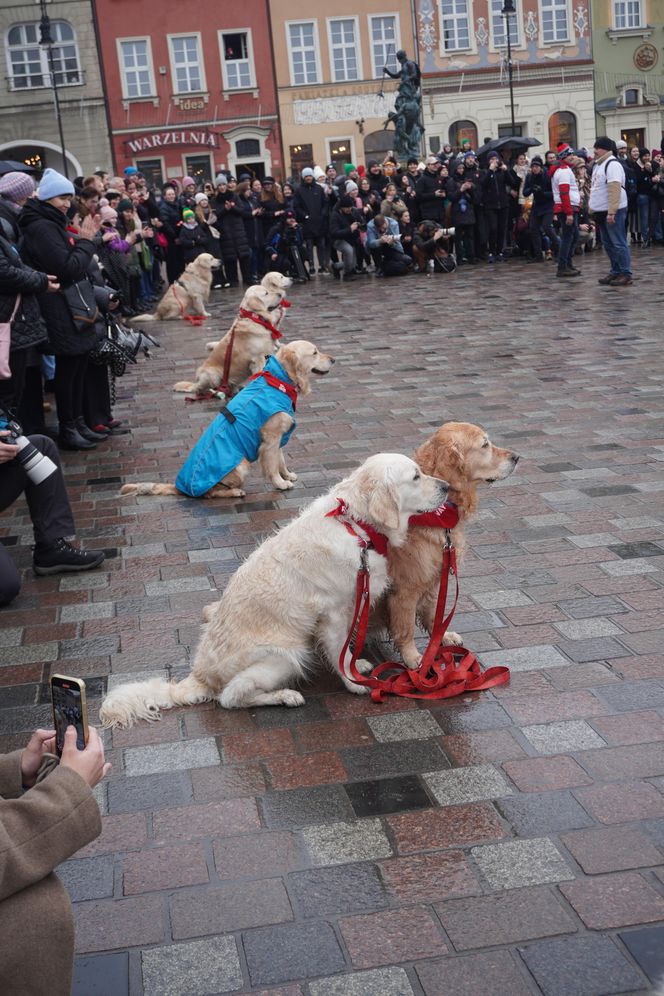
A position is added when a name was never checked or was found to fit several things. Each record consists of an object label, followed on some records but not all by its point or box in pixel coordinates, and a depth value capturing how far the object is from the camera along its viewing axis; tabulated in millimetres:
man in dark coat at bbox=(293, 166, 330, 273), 22750
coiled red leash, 4352
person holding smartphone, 2318
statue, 28906
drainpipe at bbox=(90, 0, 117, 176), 44438
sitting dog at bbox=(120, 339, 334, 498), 7492
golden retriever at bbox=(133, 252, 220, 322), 17969
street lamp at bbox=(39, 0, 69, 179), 34062
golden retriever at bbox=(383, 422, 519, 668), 4555
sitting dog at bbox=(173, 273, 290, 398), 10500
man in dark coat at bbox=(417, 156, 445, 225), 22422
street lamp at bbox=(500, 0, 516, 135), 34188
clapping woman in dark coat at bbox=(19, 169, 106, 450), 8172
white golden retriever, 4281
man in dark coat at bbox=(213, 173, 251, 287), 21516
